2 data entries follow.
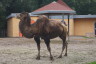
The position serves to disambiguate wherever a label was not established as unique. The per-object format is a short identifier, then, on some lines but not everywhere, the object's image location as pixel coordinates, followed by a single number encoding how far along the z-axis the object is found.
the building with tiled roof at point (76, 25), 34.88
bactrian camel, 9.24
